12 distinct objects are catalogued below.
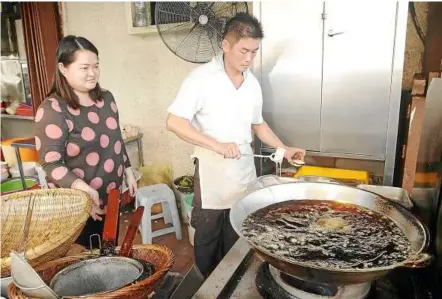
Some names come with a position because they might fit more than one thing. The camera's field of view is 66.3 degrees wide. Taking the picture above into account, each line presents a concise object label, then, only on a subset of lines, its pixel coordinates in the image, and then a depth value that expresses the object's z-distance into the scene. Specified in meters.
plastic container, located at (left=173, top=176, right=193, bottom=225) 3.26
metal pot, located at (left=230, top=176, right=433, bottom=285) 0.79
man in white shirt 1.92
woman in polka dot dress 1.70
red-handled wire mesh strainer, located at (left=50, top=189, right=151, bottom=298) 0.96
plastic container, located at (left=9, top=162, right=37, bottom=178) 3.86
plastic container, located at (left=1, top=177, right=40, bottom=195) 3.58
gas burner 0.91
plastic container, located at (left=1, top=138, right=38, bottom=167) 4.39
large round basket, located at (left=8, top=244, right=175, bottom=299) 0.87
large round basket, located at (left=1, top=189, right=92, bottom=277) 1.30
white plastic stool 3.10
